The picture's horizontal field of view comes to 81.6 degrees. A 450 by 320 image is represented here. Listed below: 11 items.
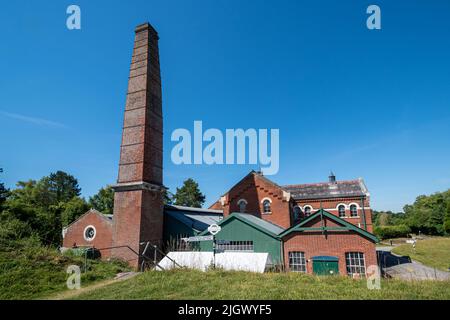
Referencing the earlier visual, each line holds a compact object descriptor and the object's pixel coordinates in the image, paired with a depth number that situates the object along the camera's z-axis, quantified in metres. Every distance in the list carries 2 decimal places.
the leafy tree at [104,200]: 42.72
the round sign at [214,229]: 10.52
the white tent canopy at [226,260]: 14.19
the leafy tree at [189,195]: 62.62
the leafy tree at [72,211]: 32.31
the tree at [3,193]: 26.15
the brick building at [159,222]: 16.47
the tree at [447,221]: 50.53
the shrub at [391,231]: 52.09
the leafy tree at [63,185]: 58.84
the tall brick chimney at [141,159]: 17.83
